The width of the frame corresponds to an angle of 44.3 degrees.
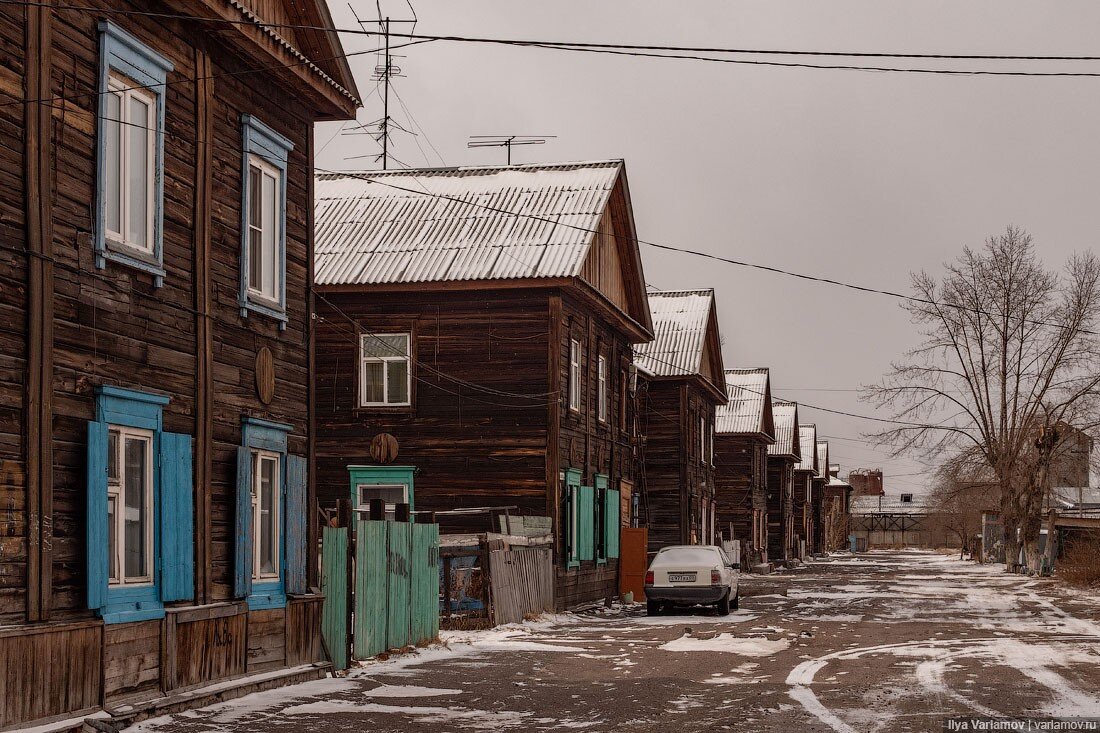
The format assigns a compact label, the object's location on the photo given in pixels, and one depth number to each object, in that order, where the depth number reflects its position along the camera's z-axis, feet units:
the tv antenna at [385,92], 118.62
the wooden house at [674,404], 146.92
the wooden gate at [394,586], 56.85
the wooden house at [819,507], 310.24
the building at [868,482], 613.52
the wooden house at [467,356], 90.68
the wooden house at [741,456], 197.77
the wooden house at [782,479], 238.27
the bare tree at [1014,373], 185.26
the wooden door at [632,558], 112.68
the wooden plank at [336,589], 54.65
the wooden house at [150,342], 35.63
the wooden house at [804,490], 280.72
